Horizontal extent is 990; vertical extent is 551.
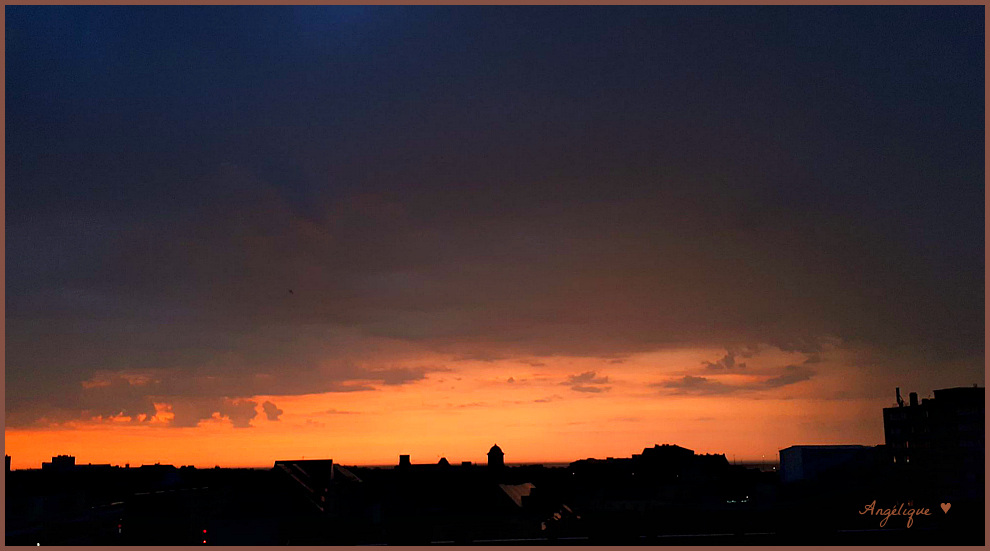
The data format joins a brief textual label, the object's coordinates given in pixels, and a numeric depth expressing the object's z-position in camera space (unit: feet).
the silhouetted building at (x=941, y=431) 390.62
